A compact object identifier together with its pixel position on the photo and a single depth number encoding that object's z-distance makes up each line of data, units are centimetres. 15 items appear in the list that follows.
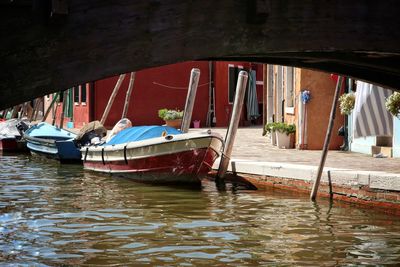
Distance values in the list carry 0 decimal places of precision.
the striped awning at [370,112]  1609
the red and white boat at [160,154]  1647
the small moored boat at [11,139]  2697
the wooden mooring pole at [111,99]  2407
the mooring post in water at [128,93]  2291
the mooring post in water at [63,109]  2775
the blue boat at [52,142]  2227
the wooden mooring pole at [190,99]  1842
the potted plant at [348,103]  1742
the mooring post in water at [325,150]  1291
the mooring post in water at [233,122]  1638
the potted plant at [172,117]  2783
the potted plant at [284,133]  2030
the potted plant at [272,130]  2085
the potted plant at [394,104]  1363
